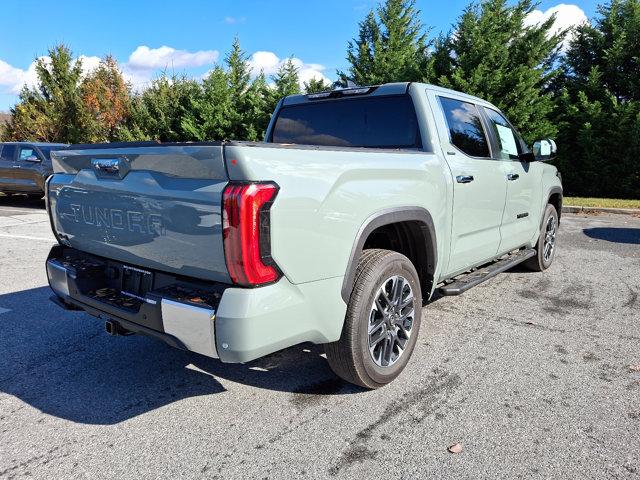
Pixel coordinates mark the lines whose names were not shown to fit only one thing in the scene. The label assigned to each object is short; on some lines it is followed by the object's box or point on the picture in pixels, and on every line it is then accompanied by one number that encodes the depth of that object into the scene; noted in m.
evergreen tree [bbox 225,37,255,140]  17.20
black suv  12.34
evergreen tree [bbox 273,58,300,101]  17.22
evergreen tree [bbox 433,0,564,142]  13.56
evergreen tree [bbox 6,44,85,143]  20.45
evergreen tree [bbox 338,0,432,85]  15.62
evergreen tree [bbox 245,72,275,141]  16.80
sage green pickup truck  2.16
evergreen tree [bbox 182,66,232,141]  17.03
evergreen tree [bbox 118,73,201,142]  18.56
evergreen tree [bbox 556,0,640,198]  13.45
